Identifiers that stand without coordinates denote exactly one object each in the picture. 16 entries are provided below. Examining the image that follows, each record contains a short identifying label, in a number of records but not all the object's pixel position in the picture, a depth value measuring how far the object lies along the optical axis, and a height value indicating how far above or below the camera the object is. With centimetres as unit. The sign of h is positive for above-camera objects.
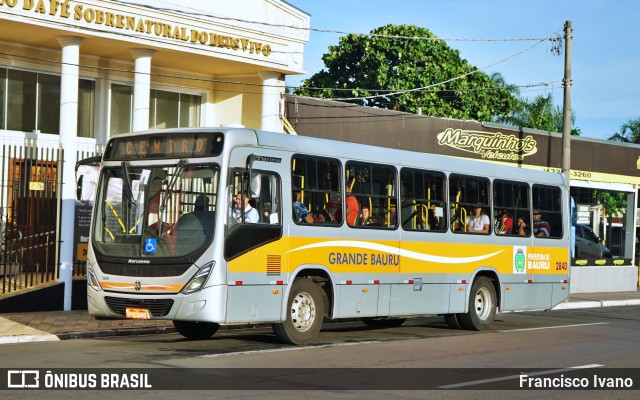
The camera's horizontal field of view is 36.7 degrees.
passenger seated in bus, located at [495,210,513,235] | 1883 -27
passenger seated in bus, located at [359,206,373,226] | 1559 -18
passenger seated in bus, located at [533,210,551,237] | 1983 -32
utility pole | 2669 +324
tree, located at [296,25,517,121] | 5238 +734
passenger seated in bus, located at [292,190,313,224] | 1432 -9
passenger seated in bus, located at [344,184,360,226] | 1529 -3
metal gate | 1939 -57
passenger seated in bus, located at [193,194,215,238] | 1316 -16
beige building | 2016 +312
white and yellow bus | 1320 -44
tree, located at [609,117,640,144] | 6297 +525
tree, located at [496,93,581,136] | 5391 +539
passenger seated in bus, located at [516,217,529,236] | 1943 -34
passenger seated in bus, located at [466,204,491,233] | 1816 -23
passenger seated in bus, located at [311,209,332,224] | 1471 -18
